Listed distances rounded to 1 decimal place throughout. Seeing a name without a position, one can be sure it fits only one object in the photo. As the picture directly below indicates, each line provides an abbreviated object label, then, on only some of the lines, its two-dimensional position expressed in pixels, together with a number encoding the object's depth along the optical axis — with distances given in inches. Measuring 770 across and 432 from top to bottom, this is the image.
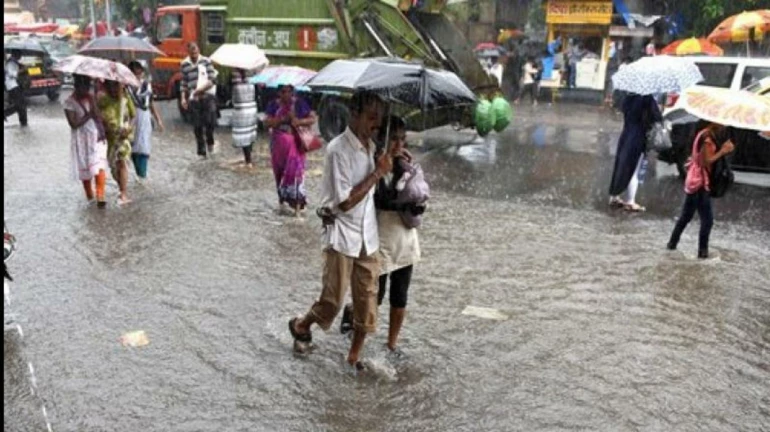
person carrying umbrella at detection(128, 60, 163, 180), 336.5
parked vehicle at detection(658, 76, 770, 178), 363.6
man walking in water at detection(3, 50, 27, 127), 503.8
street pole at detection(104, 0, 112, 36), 1013.2
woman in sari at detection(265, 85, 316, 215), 279.3
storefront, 807.7
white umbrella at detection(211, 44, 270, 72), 356.8
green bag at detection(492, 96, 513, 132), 479.8
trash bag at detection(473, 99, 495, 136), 471.8
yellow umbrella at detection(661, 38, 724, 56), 584.7
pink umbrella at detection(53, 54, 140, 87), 271.9
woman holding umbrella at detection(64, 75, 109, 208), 286.5
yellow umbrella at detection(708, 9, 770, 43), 538.6
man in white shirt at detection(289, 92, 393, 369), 146.2
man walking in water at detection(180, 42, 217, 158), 399.9
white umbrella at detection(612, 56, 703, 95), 281.6
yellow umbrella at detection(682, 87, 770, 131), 218.4
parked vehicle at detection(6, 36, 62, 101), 661.9
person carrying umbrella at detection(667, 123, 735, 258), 236.1
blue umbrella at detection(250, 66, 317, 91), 282.2
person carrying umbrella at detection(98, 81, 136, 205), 303.1
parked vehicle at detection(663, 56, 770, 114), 389.7
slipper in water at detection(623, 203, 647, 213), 320.5
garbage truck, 491.2
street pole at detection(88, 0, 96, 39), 1024.4
